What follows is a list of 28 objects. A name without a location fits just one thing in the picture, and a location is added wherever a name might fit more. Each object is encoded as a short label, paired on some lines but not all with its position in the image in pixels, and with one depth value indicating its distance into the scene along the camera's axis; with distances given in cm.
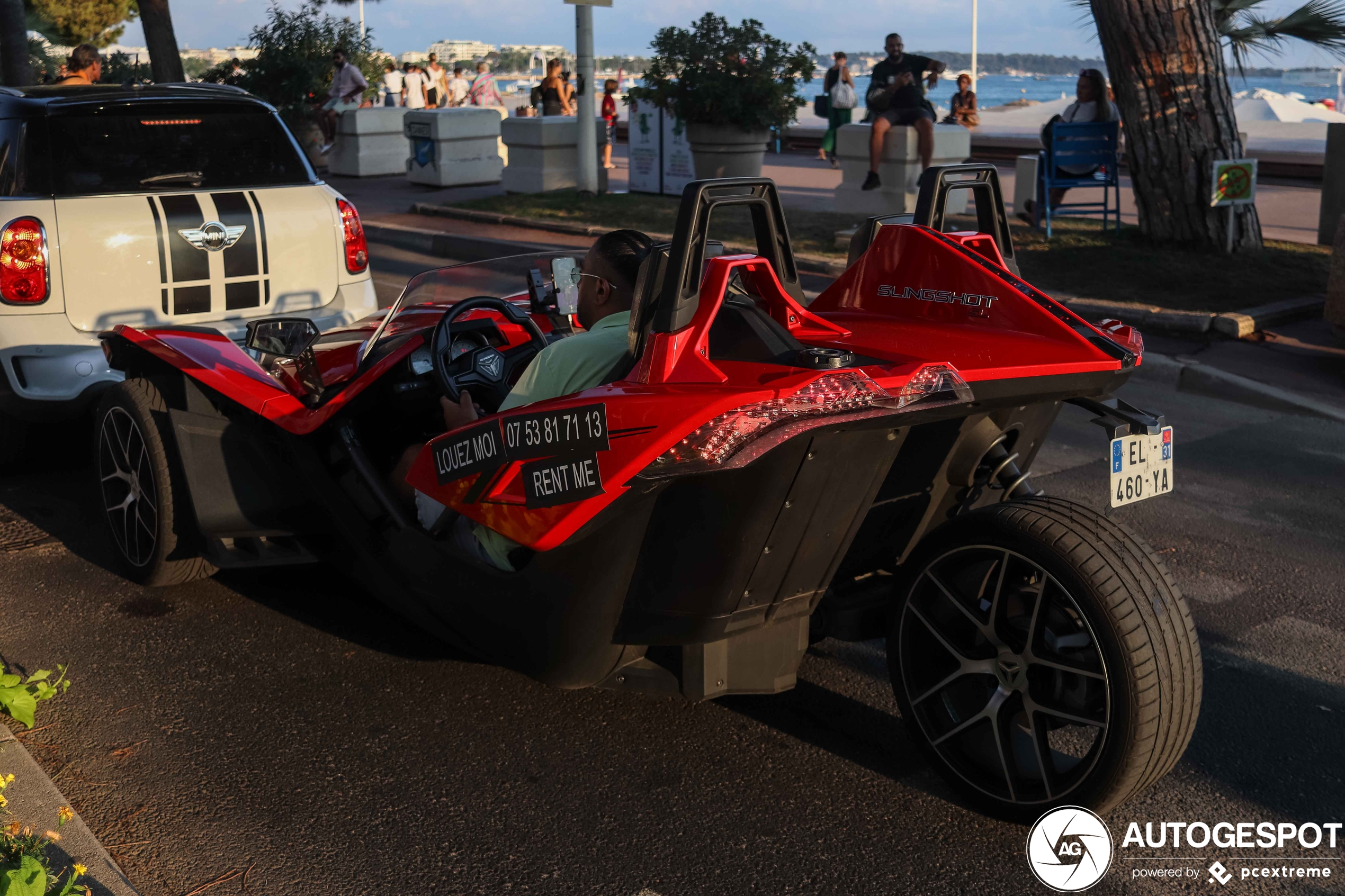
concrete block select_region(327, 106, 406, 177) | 2028
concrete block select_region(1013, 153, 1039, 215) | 1371
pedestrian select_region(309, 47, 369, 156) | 2070
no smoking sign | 1057
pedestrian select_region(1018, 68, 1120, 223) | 1314
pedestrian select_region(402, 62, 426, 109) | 2627
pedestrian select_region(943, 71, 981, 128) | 2198
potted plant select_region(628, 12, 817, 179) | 1476
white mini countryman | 558
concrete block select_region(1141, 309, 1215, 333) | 882
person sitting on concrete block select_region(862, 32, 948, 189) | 1328
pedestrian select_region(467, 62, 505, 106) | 2625
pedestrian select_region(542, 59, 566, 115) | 2186
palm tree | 1262
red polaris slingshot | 265
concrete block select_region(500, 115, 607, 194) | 1656
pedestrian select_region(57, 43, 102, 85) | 991
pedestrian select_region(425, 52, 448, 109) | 2833
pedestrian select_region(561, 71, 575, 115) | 2219
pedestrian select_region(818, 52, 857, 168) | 2119
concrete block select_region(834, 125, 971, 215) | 1338
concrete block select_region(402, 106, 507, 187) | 1792
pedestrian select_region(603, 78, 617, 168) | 2173
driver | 300
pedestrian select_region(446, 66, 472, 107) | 2934
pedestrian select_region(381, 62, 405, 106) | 2823
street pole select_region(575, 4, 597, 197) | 1577
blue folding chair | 1241
